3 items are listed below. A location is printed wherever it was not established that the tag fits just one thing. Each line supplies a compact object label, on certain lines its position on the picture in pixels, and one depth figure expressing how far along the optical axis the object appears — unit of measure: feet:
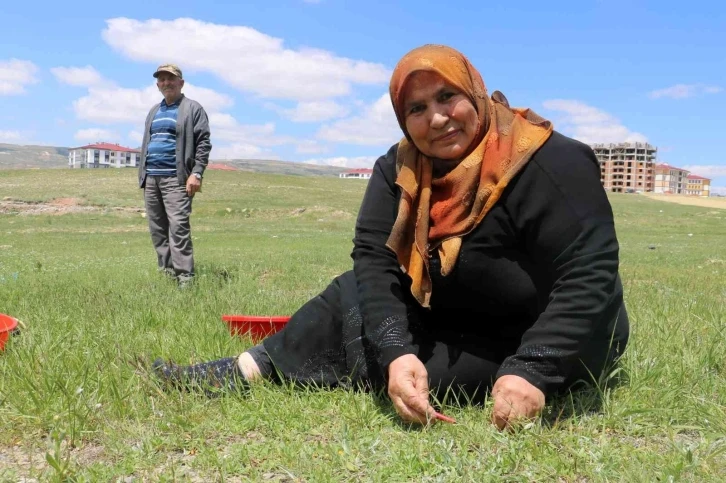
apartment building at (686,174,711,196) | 584.81
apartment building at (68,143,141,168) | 541.75
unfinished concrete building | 445.37
